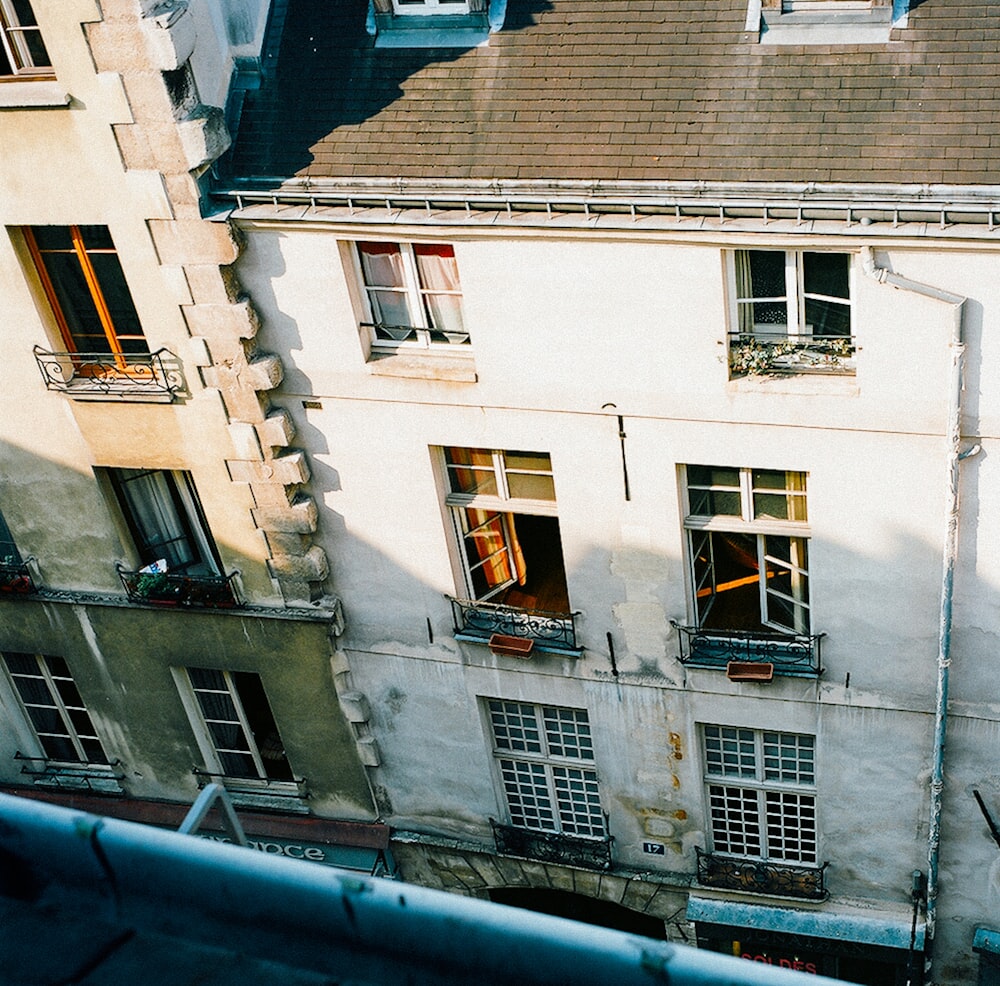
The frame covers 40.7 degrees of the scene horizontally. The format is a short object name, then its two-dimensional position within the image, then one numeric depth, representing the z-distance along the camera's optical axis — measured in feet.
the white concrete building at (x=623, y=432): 47.91
